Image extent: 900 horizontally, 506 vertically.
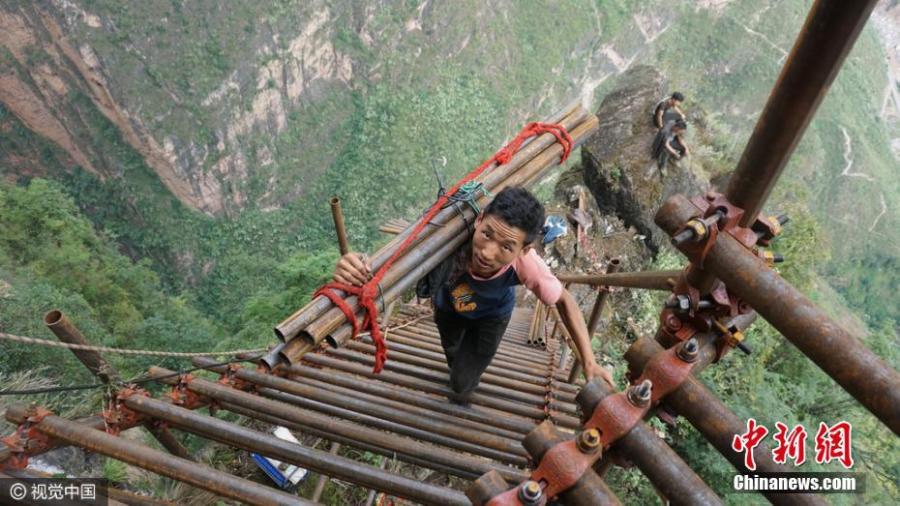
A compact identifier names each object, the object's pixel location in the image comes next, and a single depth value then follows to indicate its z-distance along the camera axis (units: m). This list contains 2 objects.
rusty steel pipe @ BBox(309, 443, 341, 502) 3.11
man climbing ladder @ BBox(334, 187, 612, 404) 2.28
